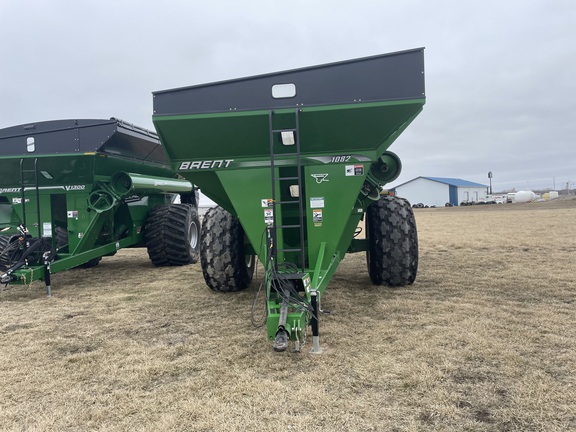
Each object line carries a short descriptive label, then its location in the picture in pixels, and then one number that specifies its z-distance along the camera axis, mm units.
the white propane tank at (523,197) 56625
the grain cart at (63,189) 6199
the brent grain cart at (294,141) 4113
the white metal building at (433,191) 59812
